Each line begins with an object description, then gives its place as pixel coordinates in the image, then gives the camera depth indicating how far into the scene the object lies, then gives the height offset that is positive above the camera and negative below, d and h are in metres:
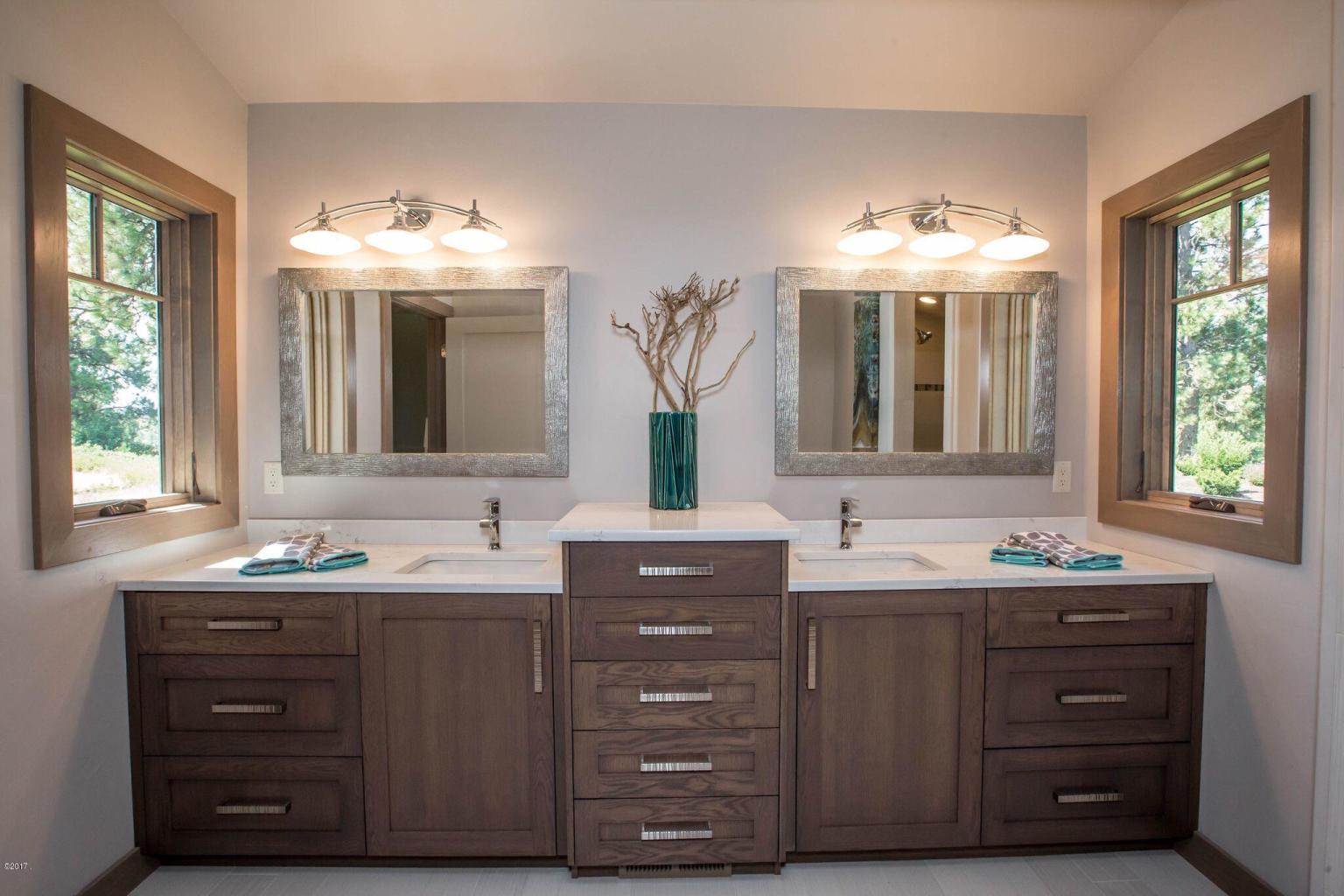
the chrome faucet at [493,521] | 2.10 -0.30
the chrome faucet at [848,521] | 2.12 -0.31
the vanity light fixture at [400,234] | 2.05 +0.68
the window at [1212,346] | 1.55 +0.27
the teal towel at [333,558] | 1.79 -0.38
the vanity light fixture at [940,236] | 2.10 +0.69
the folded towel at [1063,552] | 1.81 -0.36
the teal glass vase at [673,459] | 1.97 -0.08
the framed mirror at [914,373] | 2.18 +0.23
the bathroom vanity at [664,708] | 1.65 -0.77
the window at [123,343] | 1.48 +0.27
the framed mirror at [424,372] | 2.16 +0.22
